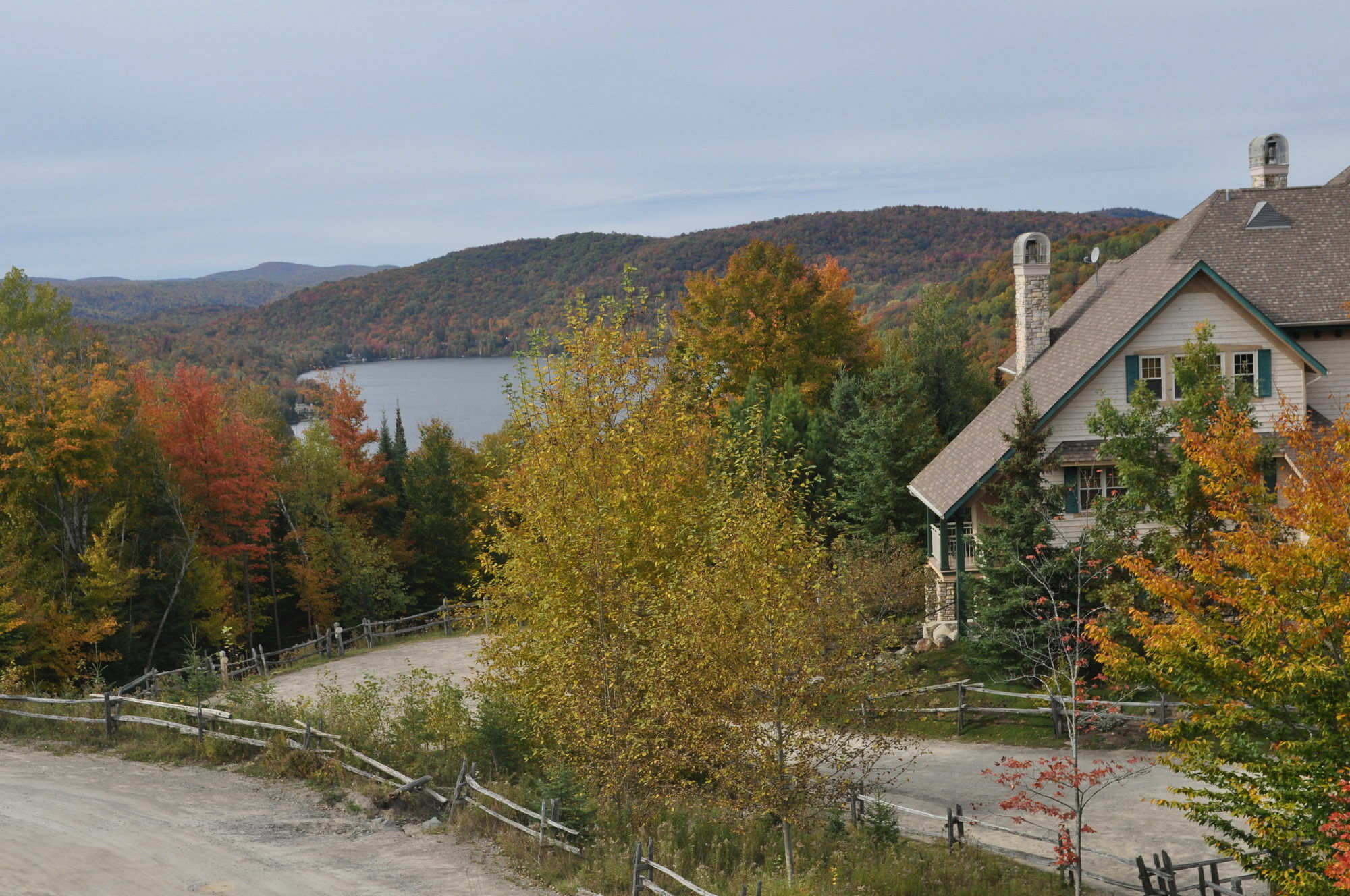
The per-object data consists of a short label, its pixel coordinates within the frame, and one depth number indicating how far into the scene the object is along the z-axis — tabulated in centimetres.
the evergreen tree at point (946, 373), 4456
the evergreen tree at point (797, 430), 3834
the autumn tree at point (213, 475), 4488
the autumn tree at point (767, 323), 4981
